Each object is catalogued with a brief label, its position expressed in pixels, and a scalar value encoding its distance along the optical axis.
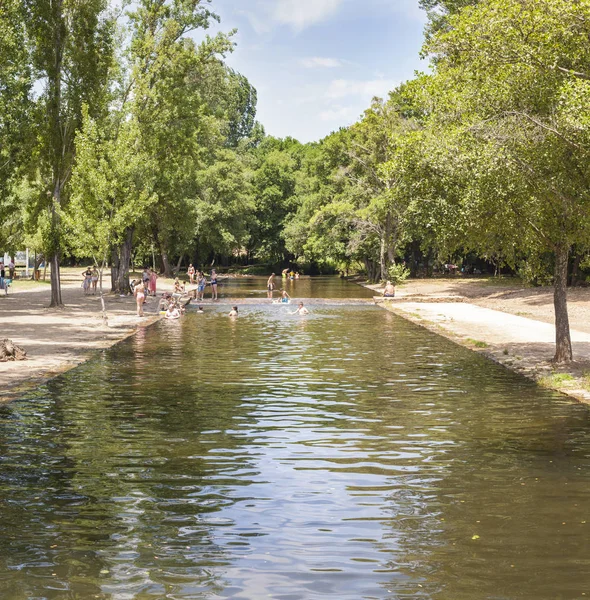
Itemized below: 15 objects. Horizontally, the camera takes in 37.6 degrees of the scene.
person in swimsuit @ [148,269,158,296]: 51.34
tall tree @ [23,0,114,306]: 40.03
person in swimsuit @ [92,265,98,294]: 54.83
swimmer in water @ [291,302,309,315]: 39.16
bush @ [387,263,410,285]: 64.69
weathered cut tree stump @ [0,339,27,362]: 20.80
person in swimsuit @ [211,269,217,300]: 50.84
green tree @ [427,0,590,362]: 17.14
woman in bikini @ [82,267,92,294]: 54.53
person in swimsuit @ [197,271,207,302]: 48.97
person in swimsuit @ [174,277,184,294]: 48.38
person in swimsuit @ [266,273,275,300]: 52.45
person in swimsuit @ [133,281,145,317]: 35.97
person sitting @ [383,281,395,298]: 49.97
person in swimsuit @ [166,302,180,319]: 36.66
